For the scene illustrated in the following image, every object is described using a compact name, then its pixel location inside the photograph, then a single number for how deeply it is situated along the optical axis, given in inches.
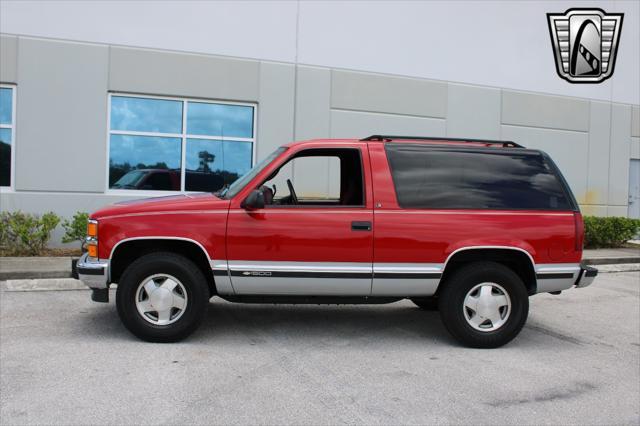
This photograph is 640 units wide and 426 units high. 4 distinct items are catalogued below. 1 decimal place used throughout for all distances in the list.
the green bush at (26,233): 401.4
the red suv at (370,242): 208.1
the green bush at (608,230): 542.3
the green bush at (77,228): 414.0
